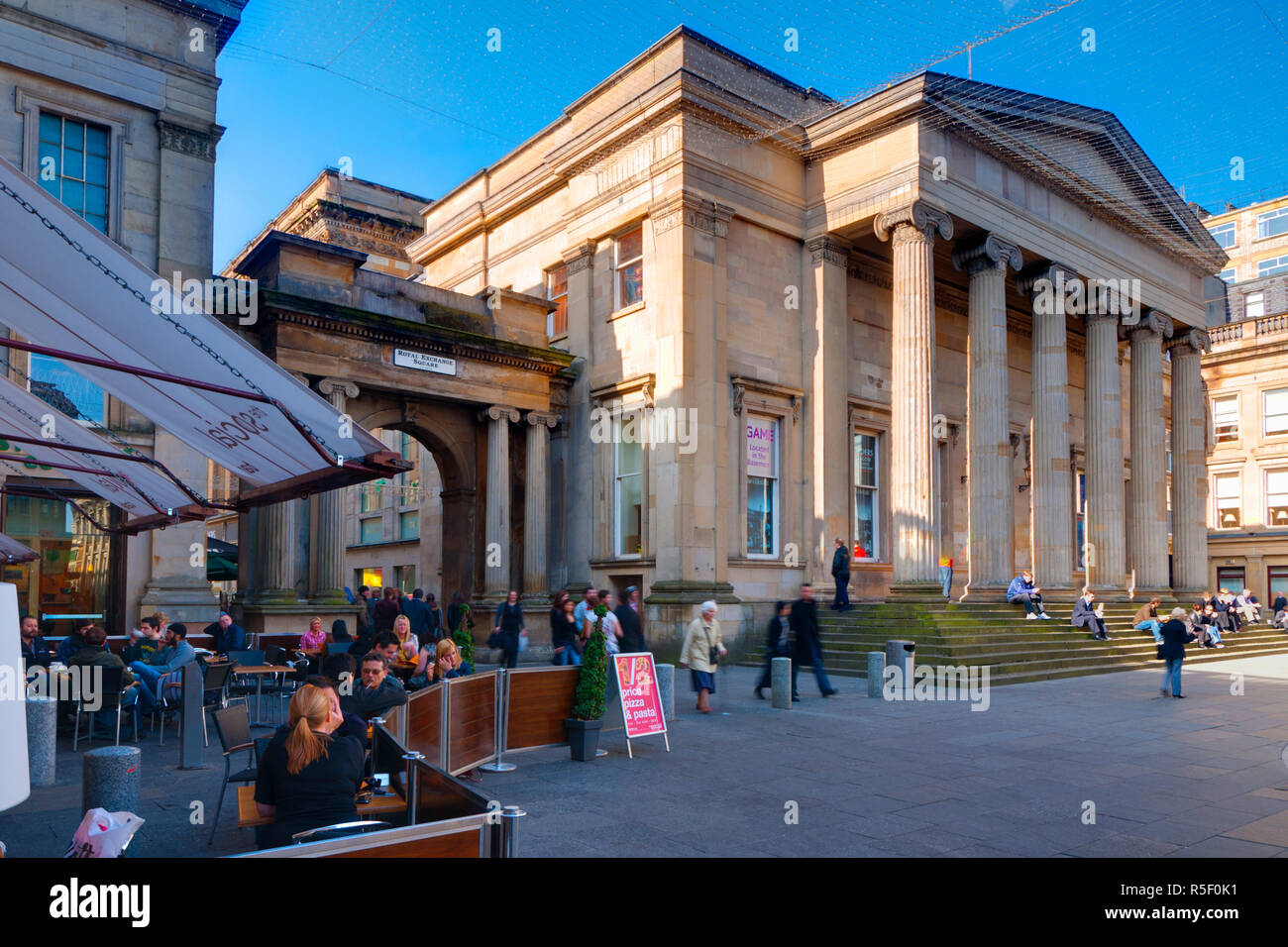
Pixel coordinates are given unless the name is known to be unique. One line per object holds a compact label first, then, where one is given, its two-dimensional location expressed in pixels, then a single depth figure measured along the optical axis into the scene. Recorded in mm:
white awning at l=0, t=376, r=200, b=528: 9453
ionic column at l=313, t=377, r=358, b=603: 19922
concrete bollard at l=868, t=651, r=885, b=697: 16734
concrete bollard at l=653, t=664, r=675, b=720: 13250
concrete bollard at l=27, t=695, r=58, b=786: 9445
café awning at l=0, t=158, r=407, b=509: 6047
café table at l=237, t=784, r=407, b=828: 5828
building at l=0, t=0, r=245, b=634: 18141
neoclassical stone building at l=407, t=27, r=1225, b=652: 22516
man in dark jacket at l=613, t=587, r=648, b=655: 15258
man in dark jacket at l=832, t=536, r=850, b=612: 22578
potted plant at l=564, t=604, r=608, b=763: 10883
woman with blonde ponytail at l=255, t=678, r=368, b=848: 5457
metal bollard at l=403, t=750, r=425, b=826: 5566
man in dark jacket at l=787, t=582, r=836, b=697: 16266
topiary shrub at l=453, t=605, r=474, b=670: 11484
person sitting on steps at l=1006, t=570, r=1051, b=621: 24031
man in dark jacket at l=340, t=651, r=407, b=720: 7969
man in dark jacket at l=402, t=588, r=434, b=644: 18062
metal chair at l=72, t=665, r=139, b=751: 11320
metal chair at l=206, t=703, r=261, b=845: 8000
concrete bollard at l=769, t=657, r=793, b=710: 15188
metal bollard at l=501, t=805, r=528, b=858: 4062
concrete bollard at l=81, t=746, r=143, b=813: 6812
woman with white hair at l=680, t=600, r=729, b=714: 14922
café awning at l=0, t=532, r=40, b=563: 13195
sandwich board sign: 11375
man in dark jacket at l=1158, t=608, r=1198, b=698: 16422
